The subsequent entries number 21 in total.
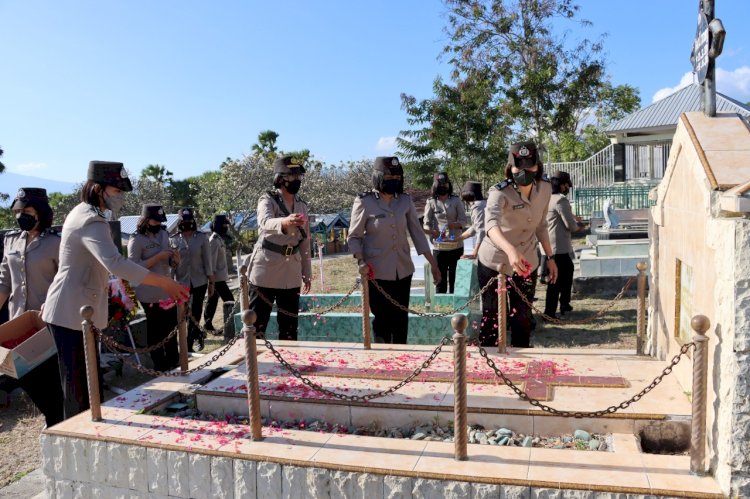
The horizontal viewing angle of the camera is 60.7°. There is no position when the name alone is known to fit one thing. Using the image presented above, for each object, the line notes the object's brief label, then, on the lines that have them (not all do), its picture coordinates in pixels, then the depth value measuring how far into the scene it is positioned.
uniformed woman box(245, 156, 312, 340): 6.05
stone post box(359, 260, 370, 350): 5.87
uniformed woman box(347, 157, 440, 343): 6.13
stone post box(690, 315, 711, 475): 3.02
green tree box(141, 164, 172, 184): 38.88
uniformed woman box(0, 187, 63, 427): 5.08
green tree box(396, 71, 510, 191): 23.72
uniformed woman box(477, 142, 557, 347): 5.53
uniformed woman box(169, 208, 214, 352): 8.16
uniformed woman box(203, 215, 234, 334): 8.55
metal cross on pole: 3.87
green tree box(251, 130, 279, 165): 42.91
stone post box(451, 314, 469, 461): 3.30
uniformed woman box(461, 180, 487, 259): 8.60
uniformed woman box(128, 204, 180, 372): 6.79
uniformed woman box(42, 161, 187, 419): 4.45
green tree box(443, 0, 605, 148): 23.28
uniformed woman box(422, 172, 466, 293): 9.38
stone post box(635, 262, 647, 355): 5.34
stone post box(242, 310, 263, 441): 3.70
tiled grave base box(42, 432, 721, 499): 3.22
